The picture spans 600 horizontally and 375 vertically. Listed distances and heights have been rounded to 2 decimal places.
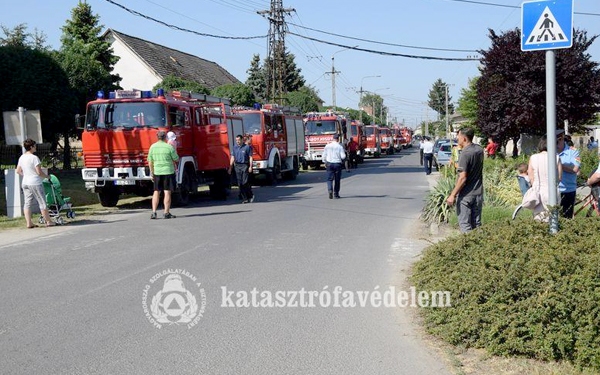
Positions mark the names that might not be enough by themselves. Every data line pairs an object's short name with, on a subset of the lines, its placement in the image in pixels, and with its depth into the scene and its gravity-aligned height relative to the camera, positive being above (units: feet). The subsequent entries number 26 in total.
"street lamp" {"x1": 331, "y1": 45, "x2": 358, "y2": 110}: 176.98 +16.67
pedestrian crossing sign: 21.18 +3.45
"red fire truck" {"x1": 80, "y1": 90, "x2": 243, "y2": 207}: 53.42 +0.65
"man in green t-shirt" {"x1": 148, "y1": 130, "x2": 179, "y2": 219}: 46.39 -1.60
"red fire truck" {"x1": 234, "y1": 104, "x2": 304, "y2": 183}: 79.46 +0.42
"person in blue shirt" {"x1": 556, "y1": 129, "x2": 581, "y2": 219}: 31.27 -2.33
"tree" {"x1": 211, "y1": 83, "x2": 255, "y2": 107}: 128.36 +9.84
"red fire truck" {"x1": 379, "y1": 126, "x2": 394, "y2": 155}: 199.82 -0.90
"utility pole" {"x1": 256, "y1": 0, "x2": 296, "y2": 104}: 124.57 +20.77
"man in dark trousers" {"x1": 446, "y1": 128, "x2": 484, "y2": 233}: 27.73 -2.16
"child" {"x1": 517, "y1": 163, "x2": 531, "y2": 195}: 41.32 -2.94
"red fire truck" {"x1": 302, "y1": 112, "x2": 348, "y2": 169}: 113.39 +1.53
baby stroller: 44.93 -3.30
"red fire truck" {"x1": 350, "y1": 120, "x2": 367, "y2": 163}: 131.77 +0.67
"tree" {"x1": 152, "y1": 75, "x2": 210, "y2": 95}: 121.70 +11.42
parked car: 115.14 -3.30
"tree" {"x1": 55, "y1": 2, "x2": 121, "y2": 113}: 99.55 +15.71
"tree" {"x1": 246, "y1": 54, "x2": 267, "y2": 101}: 236.28 +23.63
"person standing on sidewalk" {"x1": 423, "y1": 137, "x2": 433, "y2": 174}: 94.48 -2.98
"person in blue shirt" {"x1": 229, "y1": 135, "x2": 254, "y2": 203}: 57.93 -1.91
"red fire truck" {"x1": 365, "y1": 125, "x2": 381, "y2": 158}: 172.65 -0.37
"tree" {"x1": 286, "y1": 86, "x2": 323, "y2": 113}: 181.16 +10.99
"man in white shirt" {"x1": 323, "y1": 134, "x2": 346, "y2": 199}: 58.85 -2.11
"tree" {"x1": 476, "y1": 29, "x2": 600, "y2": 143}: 83.25 +5.48
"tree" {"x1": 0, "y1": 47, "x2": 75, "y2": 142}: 83.87 +8.62
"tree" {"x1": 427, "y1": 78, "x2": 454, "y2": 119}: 472.44 +29.45
